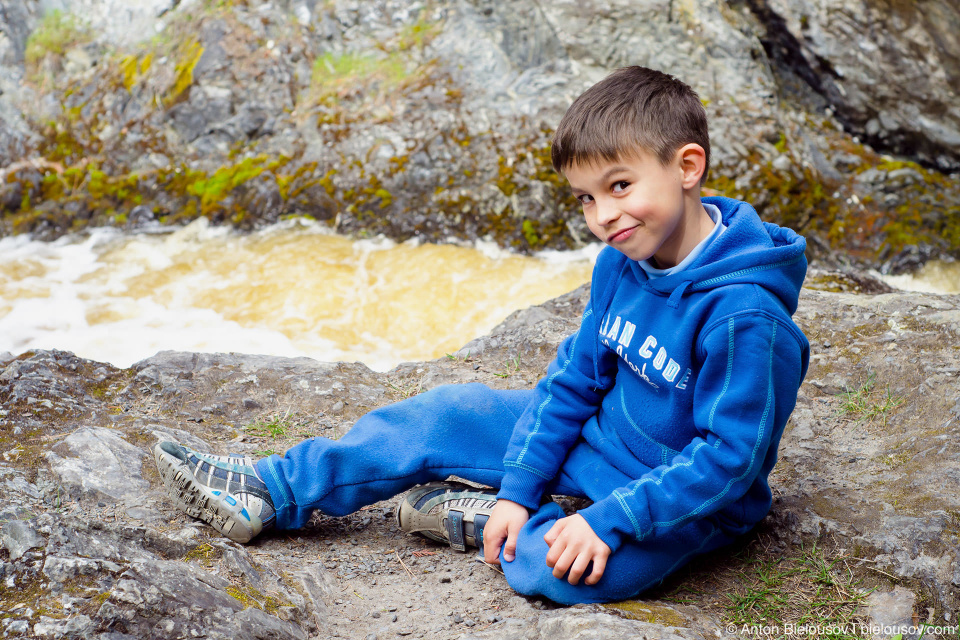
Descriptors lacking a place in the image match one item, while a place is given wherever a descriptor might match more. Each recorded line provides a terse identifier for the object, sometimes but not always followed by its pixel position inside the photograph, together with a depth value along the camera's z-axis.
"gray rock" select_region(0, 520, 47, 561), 1.86
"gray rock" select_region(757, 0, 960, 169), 6.60
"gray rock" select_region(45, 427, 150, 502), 2.74
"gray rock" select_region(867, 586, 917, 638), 2.04
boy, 1.99
